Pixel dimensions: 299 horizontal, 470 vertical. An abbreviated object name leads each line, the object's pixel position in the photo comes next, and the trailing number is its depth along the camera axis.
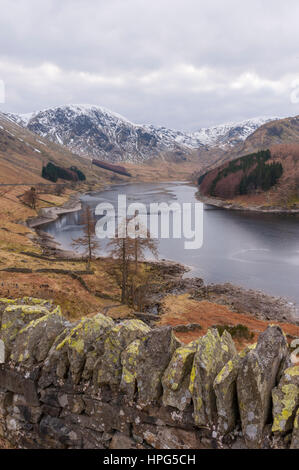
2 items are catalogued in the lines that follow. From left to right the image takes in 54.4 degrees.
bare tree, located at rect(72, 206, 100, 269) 48.82
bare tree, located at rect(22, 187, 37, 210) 107.00
